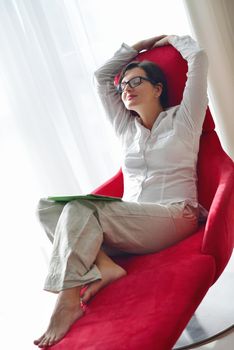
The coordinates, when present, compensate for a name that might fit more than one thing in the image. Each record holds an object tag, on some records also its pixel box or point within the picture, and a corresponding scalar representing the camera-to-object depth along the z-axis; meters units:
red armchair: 2.33
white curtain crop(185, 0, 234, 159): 3.48
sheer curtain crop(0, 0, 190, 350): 3.50
